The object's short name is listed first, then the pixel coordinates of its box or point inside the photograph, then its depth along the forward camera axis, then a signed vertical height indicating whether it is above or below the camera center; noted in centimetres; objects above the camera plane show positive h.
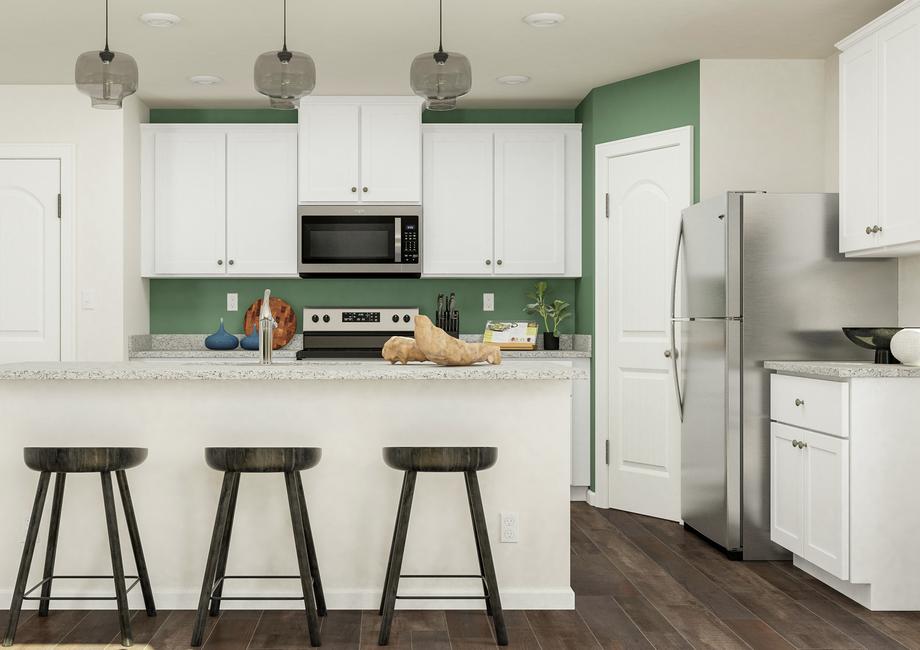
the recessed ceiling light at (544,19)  391 +138
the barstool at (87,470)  274 -58
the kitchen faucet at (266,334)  327 -9
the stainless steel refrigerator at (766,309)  379 +2
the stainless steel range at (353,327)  543 -10
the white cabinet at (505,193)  532 +75
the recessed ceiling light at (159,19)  390 +137
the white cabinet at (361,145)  523 +104
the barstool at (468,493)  273 -62
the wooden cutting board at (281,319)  552 -5
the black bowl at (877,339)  338 -11
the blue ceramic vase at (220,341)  539 -19
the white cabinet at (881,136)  317 +71
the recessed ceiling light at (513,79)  491 +137
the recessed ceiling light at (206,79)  488 +136
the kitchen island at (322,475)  313 -61
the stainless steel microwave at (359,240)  524 +45
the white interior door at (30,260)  504 +31
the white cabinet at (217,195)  532 +74
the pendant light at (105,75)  286 +81
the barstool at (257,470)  272 -58
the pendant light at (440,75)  294 +83
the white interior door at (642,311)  463 +1
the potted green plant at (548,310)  540 +1
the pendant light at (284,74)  289 +82
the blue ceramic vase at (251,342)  540 -20
